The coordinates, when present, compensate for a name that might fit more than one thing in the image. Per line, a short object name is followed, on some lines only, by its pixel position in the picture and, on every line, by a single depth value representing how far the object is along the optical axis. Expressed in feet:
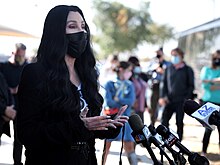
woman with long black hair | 8.60
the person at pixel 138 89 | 30.55
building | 51.31
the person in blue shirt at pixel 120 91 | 23.02
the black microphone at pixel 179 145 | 8.72
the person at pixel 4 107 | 18.03
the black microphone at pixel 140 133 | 8.70
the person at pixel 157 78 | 38.29
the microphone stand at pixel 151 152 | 8.39
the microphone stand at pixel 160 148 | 8.70
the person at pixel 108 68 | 39.52
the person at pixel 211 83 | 27.43
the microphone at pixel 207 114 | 9.02
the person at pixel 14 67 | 25.25
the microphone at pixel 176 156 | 8.78
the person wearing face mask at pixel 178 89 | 30.14
